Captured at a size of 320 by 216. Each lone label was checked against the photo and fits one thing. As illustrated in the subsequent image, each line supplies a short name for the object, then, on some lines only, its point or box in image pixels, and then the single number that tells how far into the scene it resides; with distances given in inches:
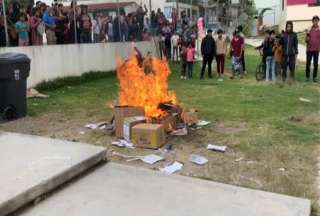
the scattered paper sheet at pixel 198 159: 245.1
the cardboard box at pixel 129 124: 284.2
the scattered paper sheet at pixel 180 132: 300.2
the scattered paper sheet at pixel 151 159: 247.8
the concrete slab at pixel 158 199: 174.7
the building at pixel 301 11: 1734.7
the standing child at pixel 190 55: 608.1
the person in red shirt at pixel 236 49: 631.8
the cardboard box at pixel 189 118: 317.1
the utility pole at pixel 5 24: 466.7
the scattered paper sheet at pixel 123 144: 276.7
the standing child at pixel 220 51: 636.7
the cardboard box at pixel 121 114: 294.8
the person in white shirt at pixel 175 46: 846.5
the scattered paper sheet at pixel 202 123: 326.0
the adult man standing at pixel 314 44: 549.6
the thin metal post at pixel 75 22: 587.5
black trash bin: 343.6
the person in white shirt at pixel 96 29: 639.1
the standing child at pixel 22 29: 484.1
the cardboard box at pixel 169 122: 294.8
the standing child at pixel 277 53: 561.1
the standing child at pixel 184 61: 617.5
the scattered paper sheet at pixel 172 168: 232.5
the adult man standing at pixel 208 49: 625.2
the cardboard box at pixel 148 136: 271.7
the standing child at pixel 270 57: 567.2
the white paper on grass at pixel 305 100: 425.4
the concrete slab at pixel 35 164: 171.4
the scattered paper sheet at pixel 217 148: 266.8
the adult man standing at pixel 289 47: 546.3
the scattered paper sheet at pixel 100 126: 318.7
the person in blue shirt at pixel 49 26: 536.1
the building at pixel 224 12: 1232.1
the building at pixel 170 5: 885.6
